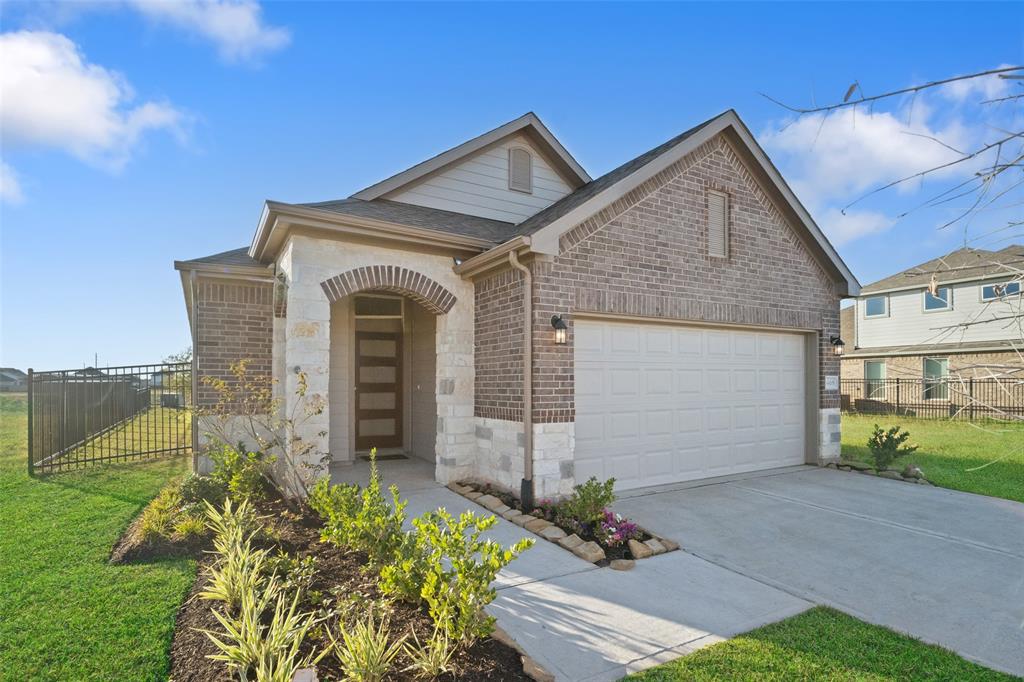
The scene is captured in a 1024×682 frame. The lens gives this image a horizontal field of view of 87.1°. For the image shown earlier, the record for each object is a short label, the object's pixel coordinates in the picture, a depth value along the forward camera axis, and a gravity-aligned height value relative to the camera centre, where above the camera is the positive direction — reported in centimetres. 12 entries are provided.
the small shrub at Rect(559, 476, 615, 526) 575 -163
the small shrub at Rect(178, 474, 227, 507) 592 -155
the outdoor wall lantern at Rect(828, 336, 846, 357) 995 +12
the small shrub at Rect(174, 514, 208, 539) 514 -168
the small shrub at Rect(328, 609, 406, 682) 284 -163
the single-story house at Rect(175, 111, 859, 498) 704 +55
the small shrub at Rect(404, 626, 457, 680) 298 -172
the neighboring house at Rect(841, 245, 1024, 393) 1994 +113
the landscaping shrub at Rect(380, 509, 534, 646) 320 -145
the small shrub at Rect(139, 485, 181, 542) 509 -164
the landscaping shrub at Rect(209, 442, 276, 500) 596 -136
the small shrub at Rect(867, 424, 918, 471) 933 -171
